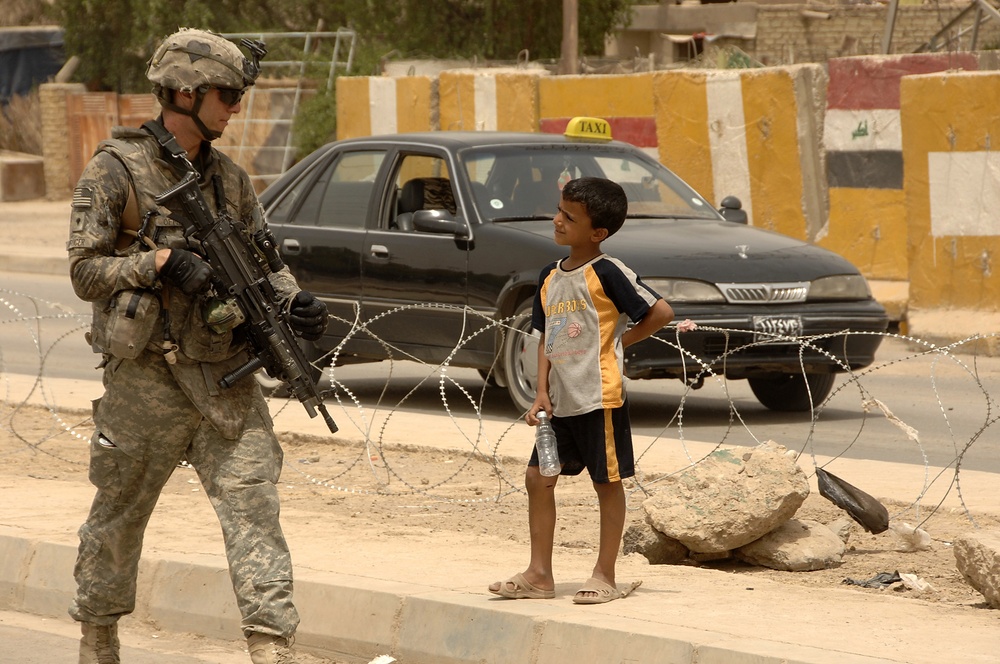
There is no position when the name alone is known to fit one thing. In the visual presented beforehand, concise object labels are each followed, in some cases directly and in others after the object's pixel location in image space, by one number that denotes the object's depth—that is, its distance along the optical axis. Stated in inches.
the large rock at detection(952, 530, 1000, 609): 412.5
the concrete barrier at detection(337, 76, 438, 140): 1647.4
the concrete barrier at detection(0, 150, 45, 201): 2536.9
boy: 407.2
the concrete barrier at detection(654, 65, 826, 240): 1263.5
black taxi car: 726.5
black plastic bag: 502.6
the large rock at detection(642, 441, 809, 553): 471.8
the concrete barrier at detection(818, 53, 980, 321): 1191.6
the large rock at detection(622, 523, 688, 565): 494.6
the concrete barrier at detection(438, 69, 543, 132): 1528.1
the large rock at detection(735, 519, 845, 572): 480.7
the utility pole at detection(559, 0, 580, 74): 1856.5
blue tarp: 2992.1
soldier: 350.0
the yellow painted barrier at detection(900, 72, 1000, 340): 1060.5
